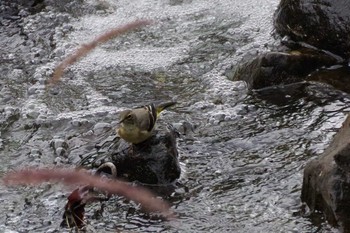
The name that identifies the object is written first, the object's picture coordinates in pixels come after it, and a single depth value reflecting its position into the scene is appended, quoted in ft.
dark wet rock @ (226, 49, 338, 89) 39.01
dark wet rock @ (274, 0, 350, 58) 40.32
